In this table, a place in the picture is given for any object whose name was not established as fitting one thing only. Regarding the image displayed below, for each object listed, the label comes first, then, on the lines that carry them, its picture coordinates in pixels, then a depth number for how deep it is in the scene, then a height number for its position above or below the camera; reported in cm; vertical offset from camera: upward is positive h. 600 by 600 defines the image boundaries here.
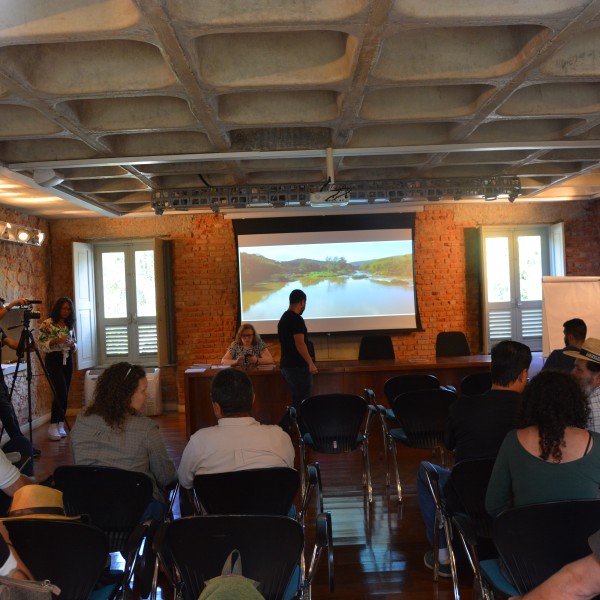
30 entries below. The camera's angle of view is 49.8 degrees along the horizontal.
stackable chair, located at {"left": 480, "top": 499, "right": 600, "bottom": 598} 219 -85
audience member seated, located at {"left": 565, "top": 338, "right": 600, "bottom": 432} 338 -48
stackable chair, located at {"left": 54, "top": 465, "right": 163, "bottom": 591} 288 -88
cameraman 601 -99
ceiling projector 669 +102
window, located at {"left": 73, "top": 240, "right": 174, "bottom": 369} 1007 +2
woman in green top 245 -64
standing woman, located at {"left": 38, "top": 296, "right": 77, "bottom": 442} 743 -55
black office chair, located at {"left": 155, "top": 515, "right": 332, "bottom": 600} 218 -85
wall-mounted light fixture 758 +92
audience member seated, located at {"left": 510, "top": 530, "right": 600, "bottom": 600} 154 -73
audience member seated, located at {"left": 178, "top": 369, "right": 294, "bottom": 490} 302 -68
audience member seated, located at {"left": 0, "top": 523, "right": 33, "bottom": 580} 169 -68
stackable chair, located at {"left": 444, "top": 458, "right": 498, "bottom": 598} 292 -92
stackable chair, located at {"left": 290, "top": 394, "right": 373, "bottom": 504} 506 -101
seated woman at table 761 -62
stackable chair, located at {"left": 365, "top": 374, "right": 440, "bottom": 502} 596 -85
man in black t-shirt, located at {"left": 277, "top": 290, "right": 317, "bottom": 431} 662 -57
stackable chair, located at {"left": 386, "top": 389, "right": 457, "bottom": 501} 491 -95
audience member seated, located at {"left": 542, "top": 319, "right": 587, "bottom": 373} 516 -42
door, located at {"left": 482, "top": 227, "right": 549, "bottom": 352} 1007 +3
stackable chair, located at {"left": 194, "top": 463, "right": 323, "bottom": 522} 279 -84
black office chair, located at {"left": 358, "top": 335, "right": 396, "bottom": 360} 815 -69
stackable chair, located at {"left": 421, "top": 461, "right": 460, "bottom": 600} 306 -119
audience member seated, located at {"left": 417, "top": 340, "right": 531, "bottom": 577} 328 -63
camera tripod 640 -38
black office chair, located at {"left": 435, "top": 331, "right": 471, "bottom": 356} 809 -67
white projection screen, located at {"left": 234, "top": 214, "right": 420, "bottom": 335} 981 +40
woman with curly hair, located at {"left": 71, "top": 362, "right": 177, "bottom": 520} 321 -67
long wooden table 729 -98
